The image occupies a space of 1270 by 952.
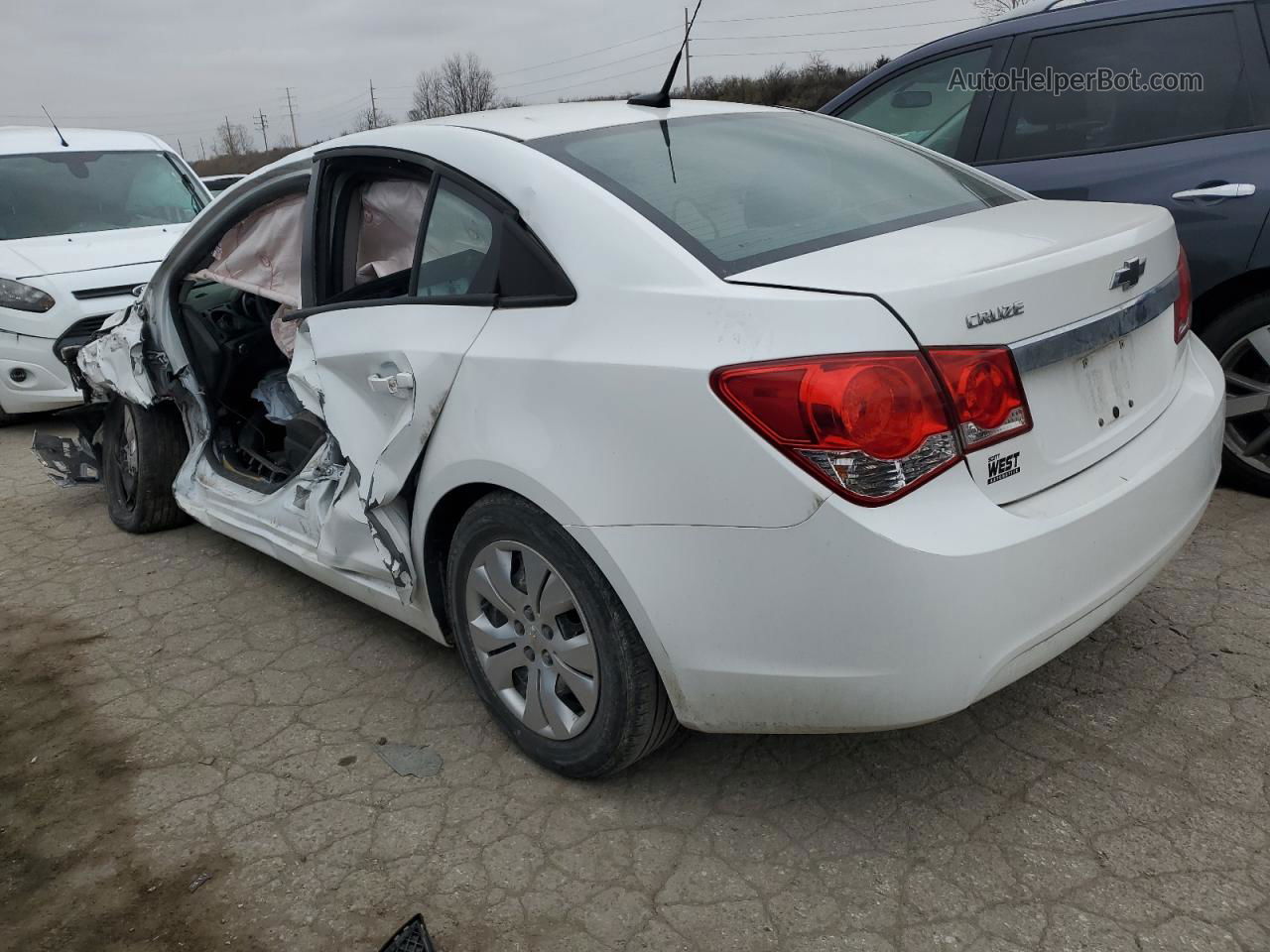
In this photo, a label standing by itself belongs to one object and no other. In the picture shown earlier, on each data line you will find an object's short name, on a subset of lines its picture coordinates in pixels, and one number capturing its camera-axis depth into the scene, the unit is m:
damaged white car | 1.90
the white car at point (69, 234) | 6.32
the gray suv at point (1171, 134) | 3.58
